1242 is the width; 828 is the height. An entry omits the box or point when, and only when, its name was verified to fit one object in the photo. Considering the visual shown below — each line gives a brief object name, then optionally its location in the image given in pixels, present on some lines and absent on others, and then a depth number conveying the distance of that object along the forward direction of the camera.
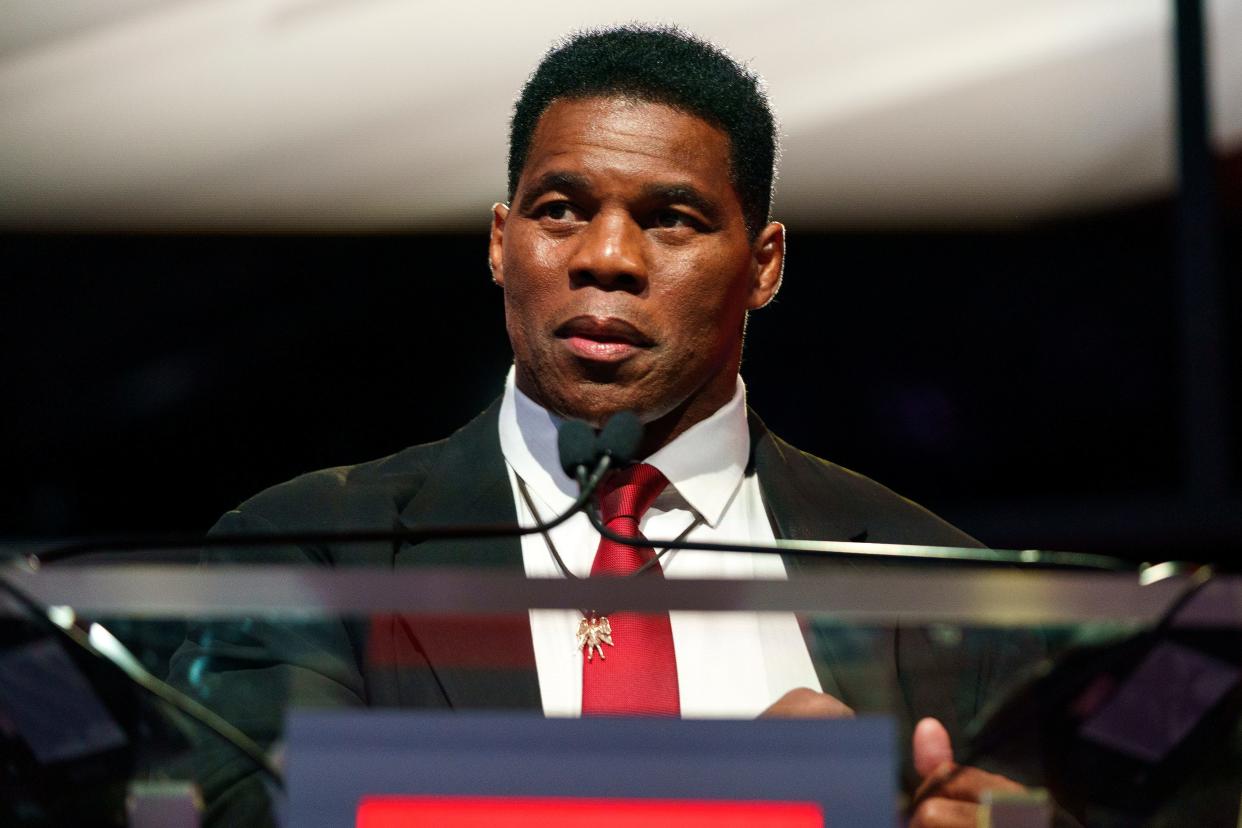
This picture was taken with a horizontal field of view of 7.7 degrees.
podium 4.27
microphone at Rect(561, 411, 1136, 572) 4.78
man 5.08
